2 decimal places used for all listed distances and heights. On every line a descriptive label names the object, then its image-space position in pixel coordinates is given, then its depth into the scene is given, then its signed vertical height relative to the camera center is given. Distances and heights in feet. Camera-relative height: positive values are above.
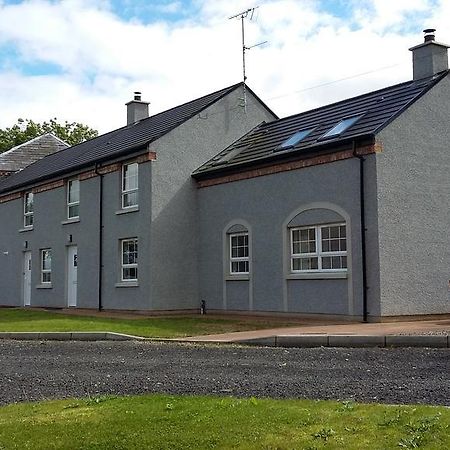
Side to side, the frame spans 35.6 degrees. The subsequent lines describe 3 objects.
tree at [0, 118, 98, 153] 197.67 +45.62
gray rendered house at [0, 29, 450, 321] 57.47 +7.85
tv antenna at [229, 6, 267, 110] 79.08 +28.03
